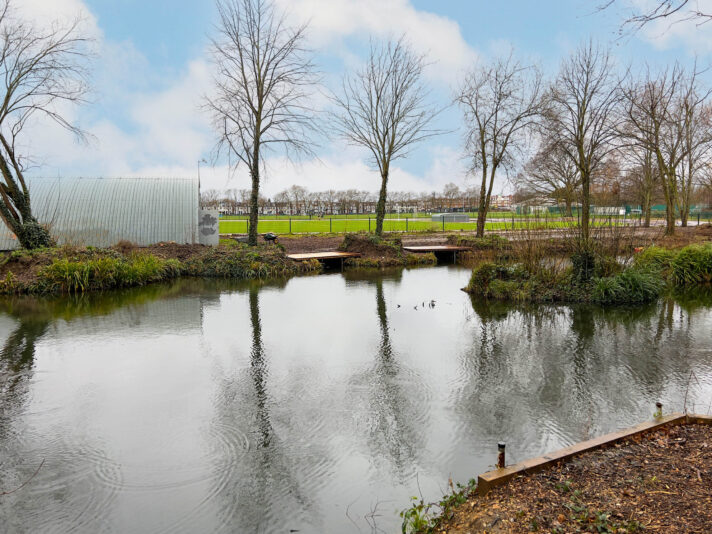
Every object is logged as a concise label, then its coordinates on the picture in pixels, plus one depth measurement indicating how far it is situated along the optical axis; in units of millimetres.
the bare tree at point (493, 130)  23859
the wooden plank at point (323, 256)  18670
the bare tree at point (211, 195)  72200
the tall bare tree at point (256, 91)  19859
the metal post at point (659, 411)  4338
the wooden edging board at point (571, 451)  3434
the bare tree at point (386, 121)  24250
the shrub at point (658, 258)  13484
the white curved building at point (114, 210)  20438
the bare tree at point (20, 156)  15531
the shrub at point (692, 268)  13938
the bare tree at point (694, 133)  25922
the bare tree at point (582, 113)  13352
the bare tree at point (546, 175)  27822
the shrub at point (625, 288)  10953
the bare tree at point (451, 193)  67644
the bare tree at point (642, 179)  30375
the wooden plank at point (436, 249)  21761
